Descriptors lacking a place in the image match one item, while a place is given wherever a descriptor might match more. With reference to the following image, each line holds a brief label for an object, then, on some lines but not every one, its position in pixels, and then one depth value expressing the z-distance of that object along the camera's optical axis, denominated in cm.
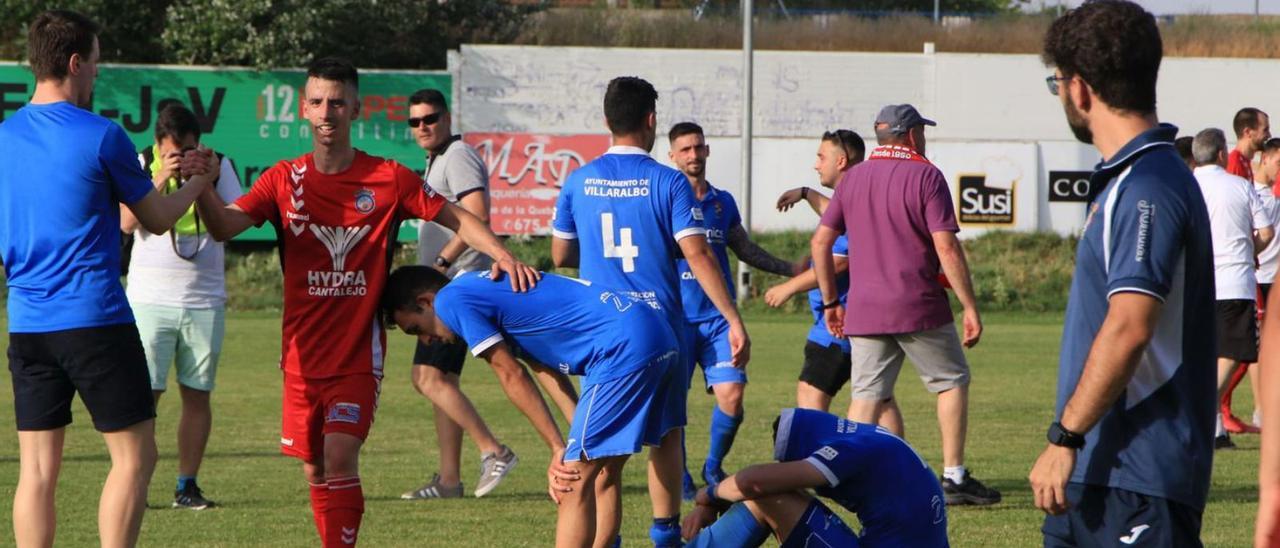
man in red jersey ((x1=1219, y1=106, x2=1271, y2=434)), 2230
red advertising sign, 5937
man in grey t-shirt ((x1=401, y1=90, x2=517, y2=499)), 1747
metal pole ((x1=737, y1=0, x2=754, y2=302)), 5597
